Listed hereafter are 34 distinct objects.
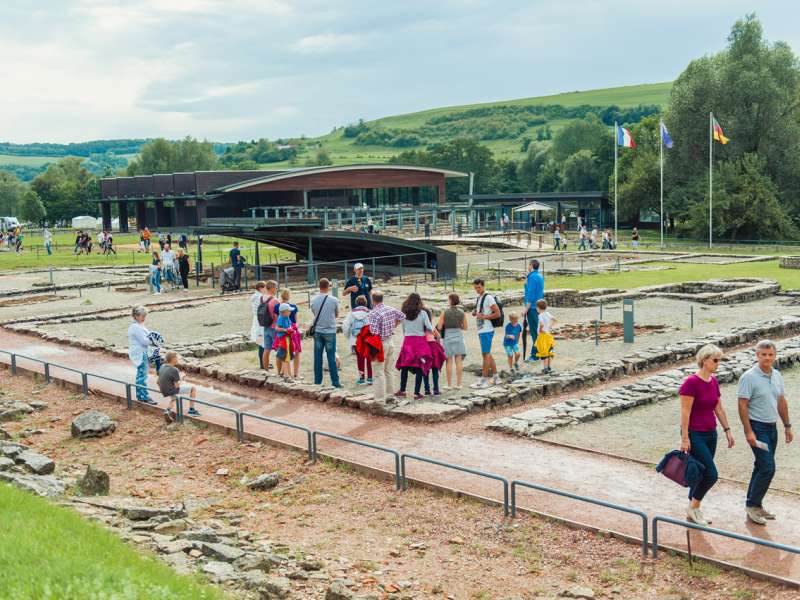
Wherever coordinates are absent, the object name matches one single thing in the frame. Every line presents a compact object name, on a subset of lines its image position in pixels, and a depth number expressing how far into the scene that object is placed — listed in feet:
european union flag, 184.88
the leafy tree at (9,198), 451.53
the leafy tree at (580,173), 350.23
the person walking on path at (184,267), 123.03
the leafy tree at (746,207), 200.95
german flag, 180.04
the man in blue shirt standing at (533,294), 61.61
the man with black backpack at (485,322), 55.83
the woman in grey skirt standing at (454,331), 54.49
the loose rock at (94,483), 39.12
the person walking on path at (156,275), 118.52
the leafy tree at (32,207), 384.06
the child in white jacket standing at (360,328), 55.42
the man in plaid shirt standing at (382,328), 50.57
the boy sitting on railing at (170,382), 51.26
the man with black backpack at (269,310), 59.11
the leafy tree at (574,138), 446.19
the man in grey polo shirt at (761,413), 32.19
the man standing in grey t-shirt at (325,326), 54.95
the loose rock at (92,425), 50.29
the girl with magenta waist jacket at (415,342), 51.49
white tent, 352.69
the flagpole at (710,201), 189.55
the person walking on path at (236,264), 119.70
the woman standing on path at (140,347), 54.85
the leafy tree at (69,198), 403.13
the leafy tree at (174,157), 447.42
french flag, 190.70
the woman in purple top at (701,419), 31.96
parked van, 316.21
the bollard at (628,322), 74.08
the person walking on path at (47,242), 193.36
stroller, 120.26
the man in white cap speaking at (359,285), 66.44
